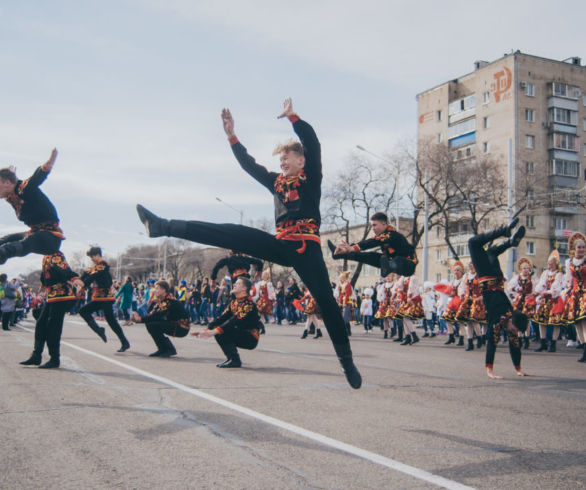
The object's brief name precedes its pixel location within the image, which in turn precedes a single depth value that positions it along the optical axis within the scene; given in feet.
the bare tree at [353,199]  154.51
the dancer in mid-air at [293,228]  15.64
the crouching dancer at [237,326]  30.40
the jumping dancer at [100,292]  38.14
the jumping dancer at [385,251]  20.85
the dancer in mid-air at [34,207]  24.82
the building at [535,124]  198.80
